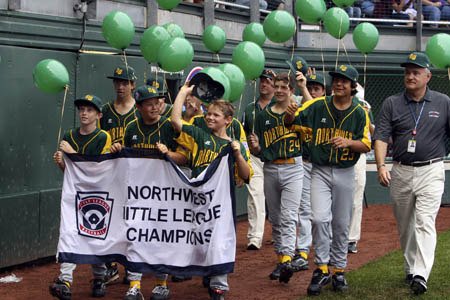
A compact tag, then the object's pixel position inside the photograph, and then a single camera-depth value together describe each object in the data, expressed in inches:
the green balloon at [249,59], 414.9
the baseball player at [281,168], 413.7
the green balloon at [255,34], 489.7
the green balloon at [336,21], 499.8
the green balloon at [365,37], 517.3
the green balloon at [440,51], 418.9
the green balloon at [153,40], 426.6
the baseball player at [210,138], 353.7
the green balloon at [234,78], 386.3
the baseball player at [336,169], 375.6
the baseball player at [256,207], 515.5
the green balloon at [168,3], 450.0
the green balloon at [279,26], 455.8
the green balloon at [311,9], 481.1
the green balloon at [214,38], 471.8
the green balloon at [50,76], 388.8
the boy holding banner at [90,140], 368.5
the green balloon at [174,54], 387.5
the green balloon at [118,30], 421.4
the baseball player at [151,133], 362.3
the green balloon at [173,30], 441.1
